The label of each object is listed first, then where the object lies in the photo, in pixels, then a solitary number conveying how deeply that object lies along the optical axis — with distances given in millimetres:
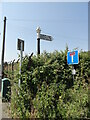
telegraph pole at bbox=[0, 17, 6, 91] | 12319
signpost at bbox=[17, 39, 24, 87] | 5143
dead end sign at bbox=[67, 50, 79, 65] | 5047
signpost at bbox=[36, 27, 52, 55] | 8320
